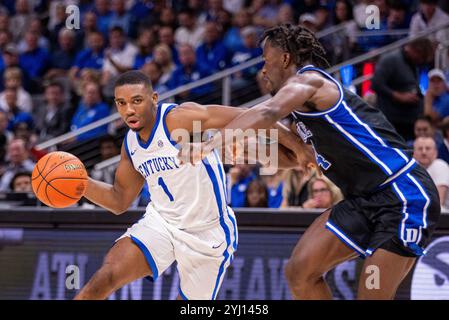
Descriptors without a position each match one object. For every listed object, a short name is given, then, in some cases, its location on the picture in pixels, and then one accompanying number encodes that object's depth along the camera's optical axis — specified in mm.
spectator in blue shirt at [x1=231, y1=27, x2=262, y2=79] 19750
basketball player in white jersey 9898
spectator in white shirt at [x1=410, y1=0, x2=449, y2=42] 18359
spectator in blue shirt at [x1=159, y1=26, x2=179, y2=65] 21078
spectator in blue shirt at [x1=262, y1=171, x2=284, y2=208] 14781
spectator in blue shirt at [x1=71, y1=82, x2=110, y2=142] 19406
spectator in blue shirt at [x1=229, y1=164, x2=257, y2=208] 15164
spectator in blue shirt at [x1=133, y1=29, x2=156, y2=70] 21125
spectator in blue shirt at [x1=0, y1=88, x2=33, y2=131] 21031
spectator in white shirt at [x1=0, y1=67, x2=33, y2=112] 21750
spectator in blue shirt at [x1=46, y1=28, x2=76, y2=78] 22906
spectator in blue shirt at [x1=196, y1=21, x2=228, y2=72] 20203
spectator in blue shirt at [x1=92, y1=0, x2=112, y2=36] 23297
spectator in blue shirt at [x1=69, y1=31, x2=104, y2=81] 21891
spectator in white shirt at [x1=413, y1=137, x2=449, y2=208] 13930
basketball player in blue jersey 8727
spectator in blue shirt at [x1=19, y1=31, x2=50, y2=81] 23344
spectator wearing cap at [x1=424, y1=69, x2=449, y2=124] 16359
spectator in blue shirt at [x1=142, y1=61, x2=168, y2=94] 19734
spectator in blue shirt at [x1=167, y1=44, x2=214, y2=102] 19797
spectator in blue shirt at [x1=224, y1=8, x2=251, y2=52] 20250
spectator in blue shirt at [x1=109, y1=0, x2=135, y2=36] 22969
